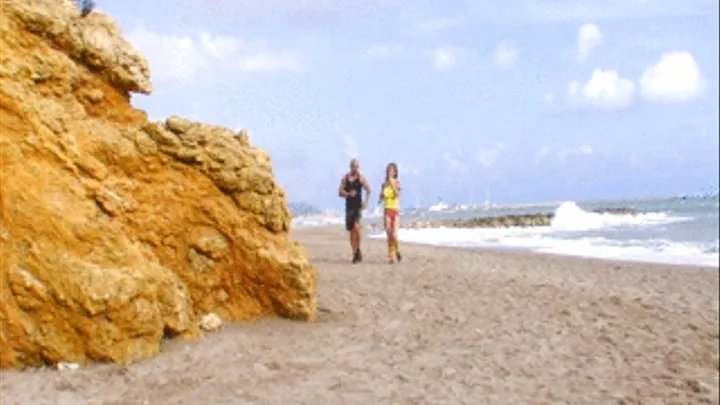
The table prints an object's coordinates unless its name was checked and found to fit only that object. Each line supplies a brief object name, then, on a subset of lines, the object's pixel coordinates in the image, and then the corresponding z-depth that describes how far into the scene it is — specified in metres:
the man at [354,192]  14.98
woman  15.77
